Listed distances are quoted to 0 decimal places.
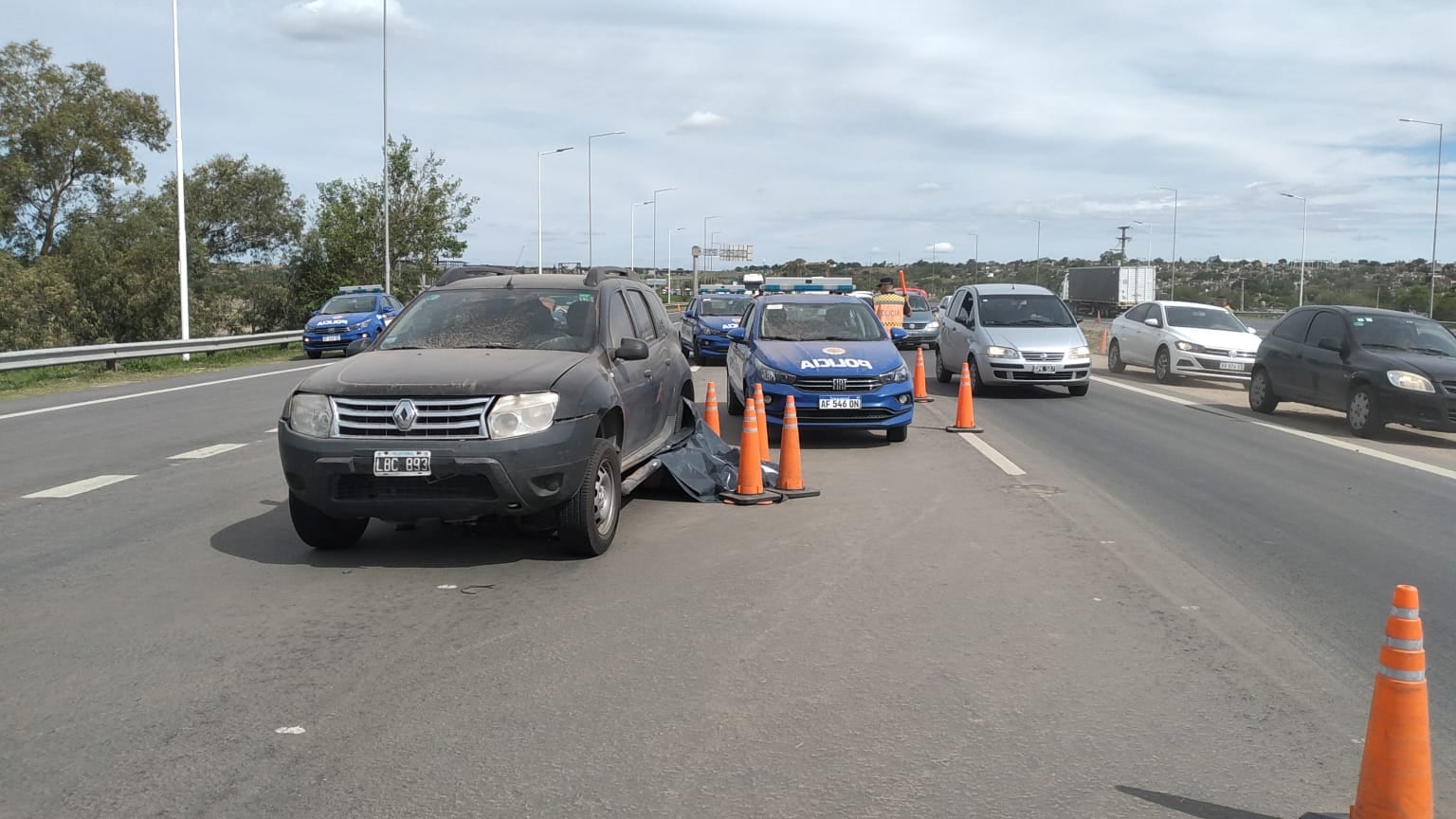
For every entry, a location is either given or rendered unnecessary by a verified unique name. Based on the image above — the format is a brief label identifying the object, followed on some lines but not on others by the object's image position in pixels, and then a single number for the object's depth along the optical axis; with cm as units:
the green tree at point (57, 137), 4769
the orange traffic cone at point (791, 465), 940
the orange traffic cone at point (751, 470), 911
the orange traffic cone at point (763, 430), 972
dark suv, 642
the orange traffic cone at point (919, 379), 1783
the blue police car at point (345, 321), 2820
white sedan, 2078
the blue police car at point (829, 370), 1243
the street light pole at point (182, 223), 2814
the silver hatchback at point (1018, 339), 1767
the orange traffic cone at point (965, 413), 1390
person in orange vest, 2354
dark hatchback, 1339
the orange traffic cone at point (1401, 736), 344
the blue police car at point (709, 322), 2605
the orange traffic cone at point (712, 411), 1168
